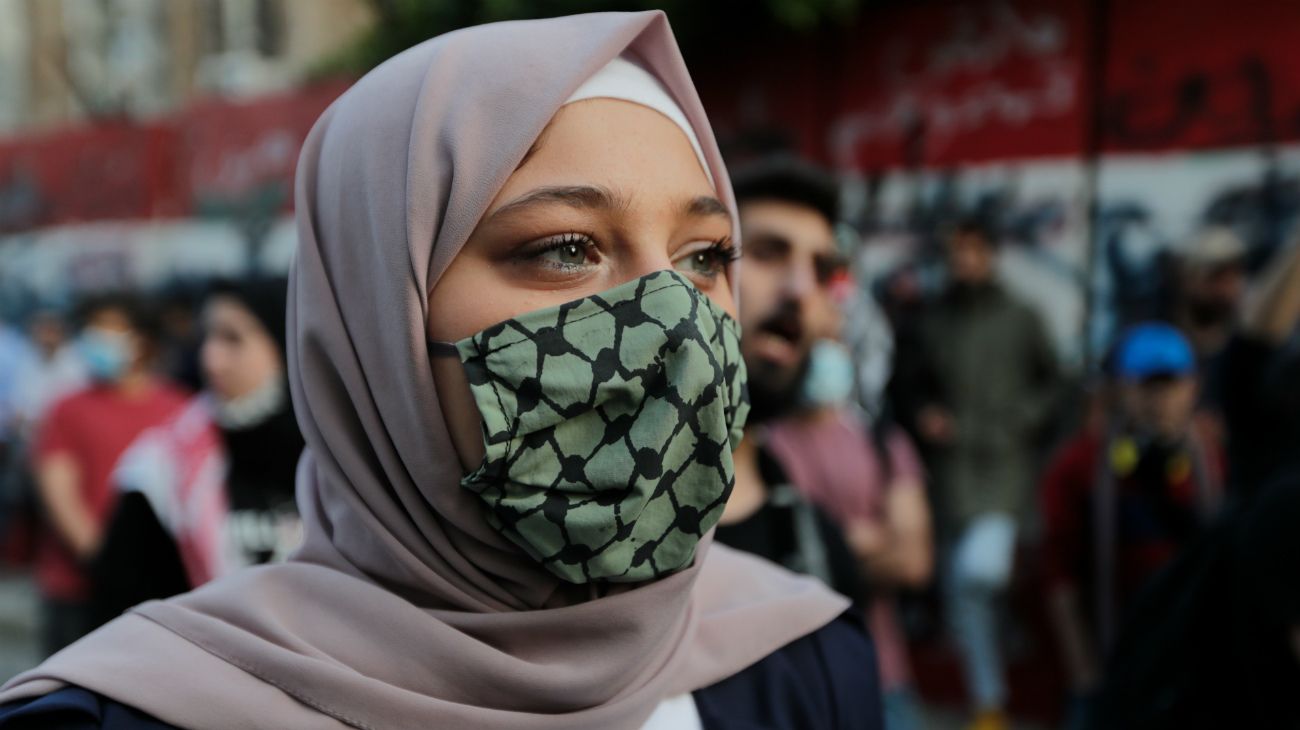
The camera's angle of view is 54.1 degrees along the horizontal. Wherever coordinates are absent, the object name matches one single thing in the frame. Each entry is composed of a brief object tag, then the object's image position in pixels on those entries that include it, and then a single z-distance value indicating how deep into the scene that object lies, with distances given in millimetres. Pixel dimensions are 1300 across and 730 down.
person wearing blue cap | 4410
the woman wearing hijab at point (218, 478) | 3145
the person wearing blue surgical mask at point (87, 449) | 5246
